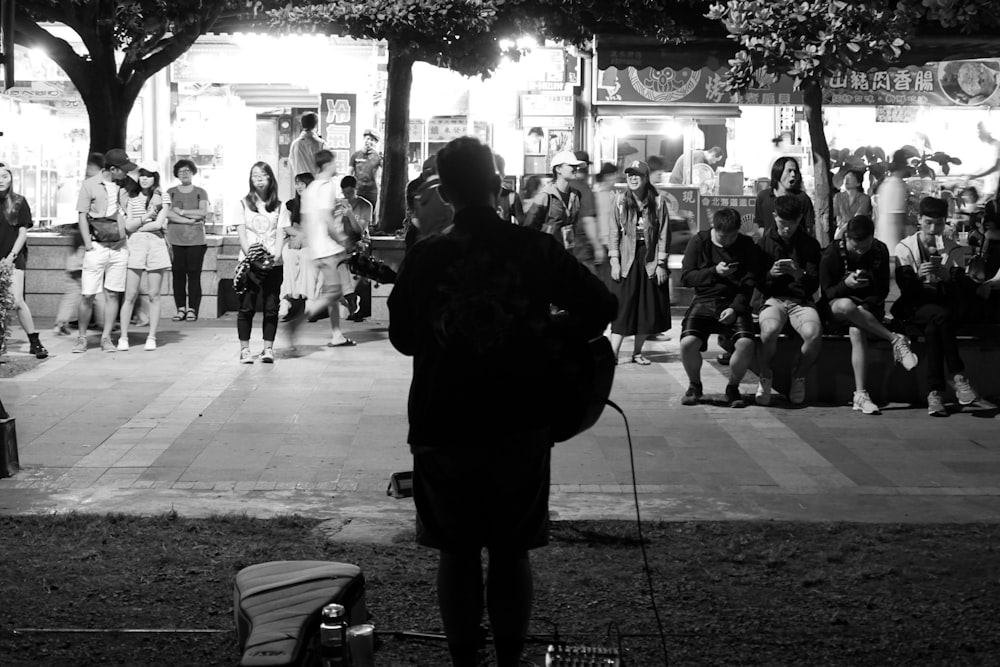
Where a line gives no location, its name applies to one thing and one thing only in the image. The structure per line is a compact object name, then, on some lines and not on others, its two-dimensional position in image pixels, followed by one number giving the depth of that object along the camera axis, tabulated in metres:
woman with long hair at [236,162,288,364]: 11.23
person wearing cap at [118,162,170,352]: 12.03
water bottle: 3.64
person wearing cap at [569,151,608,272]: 11.20
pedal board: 4.14
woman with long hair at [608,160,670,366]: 11.32
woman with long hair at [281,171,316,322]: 11.23
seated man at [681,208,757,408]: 9.59
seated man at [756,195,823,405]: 9.55
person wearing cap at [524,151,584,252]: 11.41
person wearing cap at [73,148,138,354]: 11.80
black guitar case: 3.71
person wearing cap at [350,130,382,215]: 17.69
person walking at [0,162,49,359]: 11.46
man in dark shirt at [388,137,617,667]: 3.79
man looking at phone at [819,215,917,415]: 9.50
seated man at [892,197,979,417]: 9.40
